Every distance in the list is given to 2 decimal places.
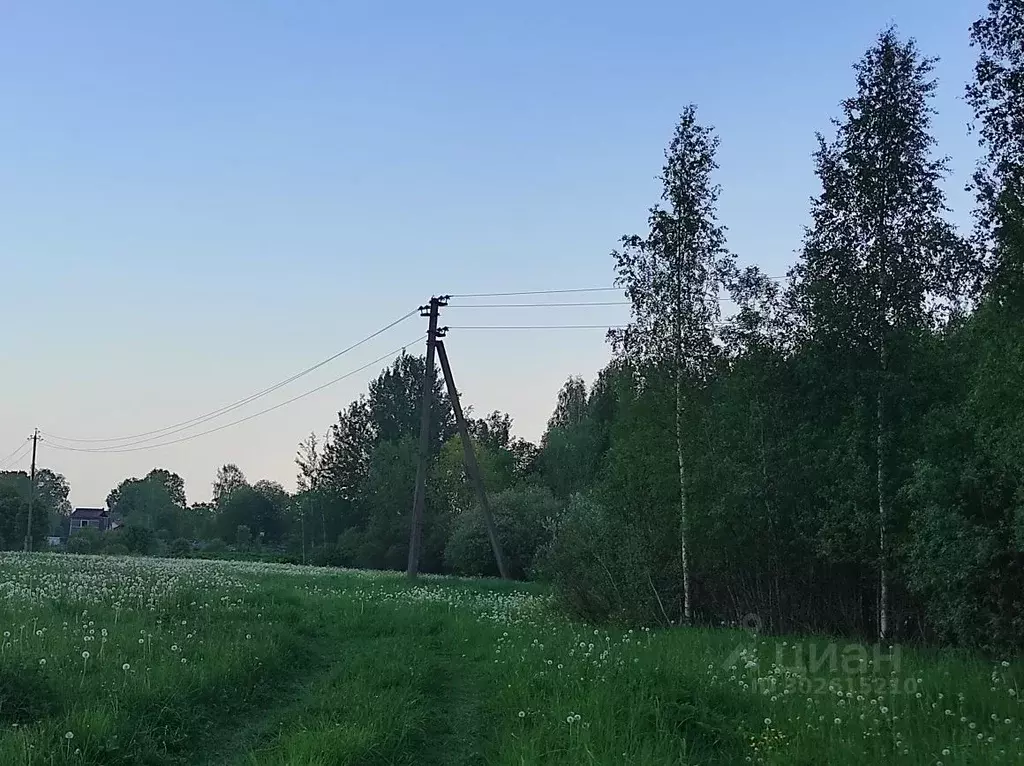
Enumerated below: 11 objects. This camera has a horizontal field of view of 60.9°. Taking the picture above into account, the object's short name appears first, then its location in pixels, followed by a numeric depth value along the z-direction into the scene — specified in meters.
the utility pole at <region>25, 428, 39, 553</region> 60.42
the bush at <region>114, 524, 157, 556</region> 56.94
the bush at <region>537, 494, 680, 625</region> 18.92
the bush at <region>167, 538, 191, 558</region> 54.95
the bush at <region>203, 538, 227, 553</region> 70.15
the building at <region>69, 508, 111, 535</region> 147.31
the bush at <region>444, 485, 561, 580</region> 42.72
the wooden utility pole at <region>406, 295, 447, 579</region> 30.81
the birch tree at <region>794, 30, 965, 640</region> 15.96
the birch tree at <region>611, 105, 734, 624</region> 19.44
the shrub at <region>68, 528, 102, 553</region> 57.50
